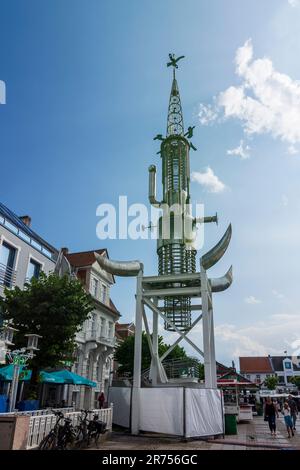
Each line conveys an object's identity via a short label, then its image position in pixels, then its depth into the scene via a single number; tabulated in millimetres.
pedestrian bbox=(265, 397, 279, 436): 17750
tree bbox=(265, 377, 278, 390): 73688
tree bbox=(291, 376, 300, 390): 75688
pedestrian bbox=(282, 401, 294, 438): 17364
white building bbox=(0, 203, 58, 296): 21242
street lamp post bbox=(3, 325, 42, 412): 11583
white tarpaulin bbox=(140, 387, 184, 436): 14656
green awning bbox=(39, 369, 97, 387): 16981
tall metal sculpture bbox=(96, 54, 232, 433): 18688
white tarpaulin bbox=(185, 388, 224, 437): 14586
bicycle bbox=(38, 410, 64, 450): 10312
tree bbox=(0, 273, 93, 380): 17422
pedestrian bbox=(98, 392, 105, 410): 21761
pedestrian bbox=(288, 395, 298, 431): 20953
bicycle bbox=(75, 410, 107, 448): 12170
